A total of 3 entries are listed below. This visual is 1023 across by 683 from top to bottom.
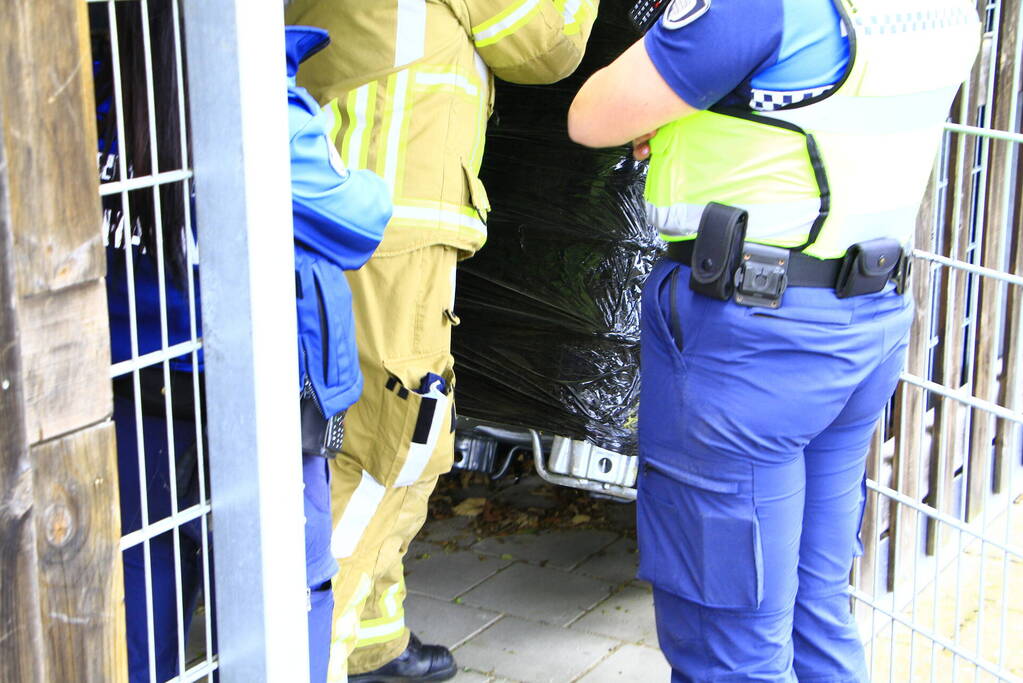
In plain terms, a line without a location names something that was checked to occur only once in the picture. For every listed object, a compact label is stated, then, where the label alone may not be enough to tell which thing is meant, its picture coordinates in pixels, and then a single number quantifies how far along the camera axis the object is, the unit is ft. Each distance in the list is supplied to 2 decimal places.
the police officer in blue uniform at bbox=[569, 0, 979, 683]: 7.17
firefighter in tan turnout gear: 9.24
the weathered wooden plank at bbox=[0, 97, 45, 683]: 4.85
